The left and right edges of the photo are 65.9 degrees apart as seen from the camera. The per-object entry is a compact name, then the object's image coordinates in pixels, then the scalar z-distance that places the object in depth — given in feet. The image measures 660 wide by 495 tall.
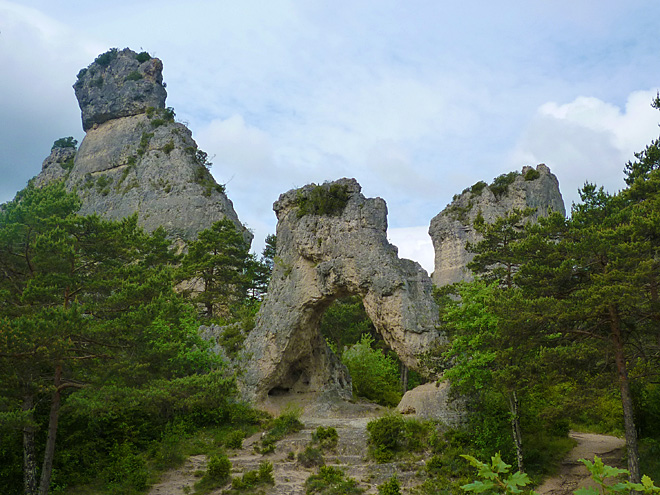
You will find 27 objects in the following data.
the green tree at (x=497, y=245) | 73.67
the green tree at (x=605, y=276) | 45.65
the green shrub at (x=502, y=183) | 166.81
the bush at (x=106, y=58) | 198.70
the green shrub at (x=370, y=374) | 100.68
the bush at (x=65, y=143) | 215.51
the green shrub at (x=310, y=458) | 61.31
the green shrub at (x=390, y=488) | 48.25
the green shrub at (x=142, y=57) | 196.95
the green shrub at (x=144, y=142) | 172.55
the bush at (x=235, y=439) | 68.54
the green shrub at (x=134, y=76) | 189.57
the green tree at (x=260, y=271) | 115.14
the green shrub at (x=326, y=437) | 65.26
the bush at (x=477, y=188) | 173.34
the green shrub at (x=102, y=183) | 172.65
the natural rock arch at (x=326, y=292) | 82.28
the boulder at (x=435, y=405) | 68.03
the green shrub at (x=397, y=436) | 63.41
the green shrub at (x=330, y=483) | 51.72
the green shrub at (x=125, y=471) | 52.60
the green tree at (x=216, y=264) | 107.45
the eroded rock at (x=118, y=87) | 185.98
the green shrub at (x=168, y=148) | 168.14
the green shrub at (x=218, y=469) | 55.62
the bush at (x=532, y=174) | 161.89
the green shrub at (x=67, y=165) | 202.55
